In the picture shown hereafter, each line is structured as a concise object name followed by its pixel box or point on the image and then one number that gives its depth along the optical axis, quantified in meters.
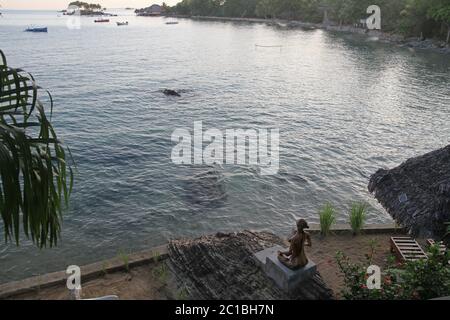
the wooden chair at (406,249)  12.72
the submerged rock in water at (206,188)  19.79
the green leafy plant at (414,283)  9.20
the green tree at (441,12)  70.69
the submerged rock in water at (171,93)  42.31
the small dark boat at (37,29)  111.85
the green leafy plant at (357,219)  15.05
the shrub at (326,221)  14.91
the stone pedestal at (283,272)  9.86
